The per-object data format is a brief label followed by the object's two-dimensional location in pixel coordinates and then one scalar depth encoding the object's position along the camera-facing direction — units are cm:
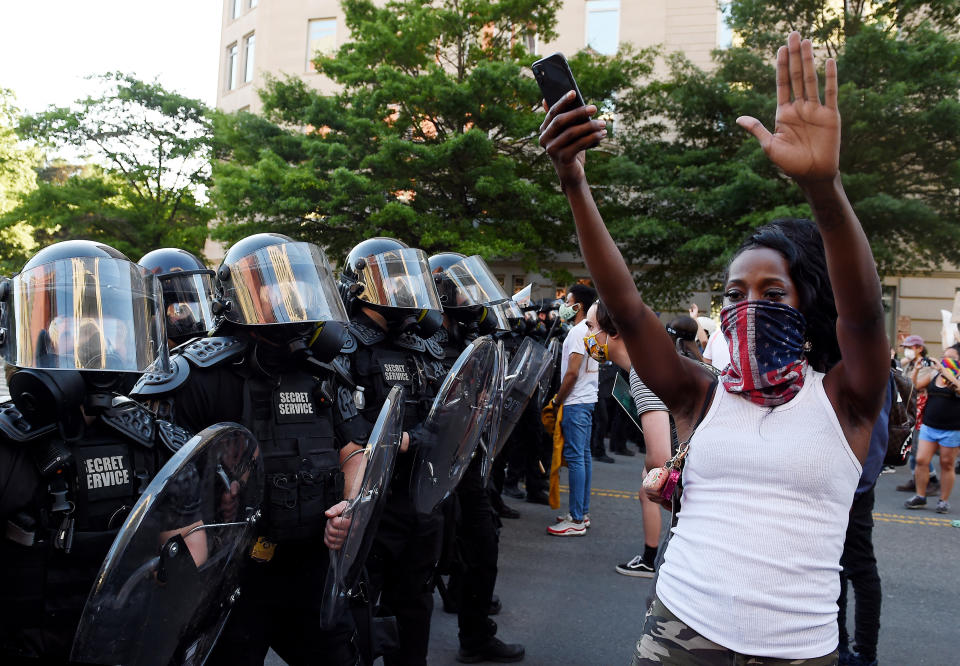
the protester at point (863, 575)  361
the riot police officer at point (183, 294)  375
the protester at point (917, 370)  798
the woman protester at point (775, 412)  143
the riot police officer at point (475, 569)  393
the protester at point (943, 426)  771
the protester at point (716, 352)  549
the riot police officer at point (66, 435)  190
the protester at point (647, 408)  356
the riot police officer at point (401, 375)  335
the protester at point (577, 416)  623
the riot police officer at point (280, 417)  262
